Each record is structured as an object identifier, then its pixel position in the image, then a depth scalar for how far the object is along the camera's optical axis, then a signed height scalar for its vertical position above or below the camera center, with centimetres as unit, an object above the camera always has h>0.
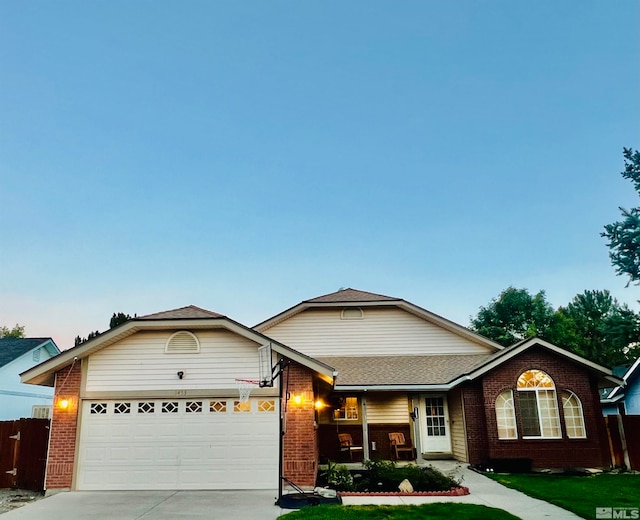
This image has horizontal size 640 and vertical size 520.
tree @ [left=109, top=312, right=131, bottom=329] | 3284 +573
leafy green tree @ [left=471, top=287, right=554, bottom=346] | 3916 +635
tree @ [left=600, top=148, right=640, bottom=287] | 1381 +431
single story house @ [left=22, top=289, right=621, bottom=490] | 1076 -23
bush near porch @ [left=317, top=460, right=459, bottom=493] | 1026 -184
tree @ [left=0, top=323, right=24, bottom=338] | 6005 +919
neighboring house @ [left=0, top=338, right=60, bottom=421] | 2202 +113
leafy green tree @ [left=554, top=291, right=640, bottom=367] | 4081 +554
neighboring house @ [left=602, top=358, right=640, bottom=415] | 2064 -26
